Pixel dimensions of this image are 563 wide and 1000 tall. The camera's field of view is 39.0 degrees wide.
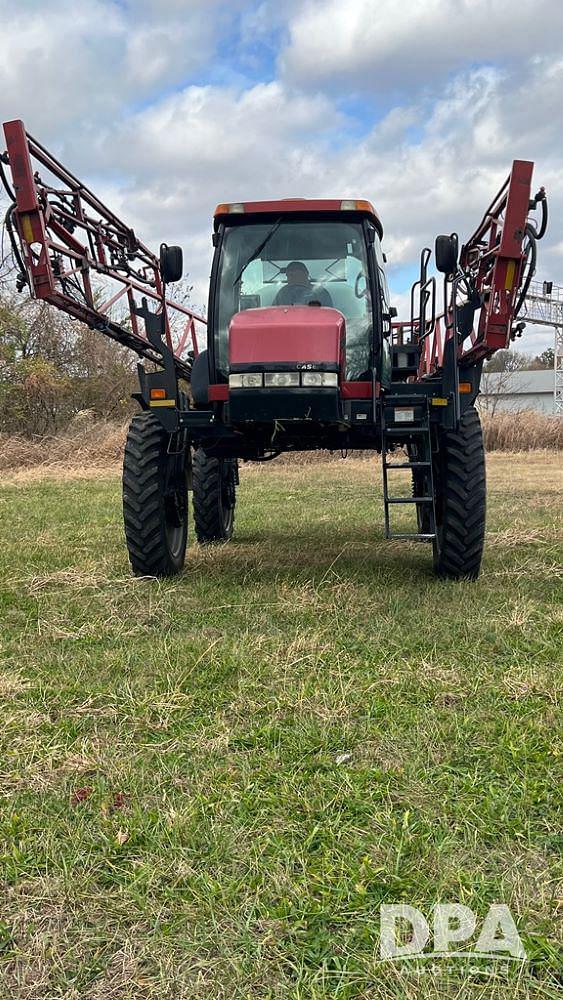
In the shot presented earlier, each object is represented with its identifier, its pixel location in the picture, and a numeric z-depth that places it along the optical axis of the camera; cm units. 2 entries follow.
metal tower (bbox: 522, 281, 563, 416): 3510
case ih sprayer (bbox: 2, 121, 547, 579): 529
